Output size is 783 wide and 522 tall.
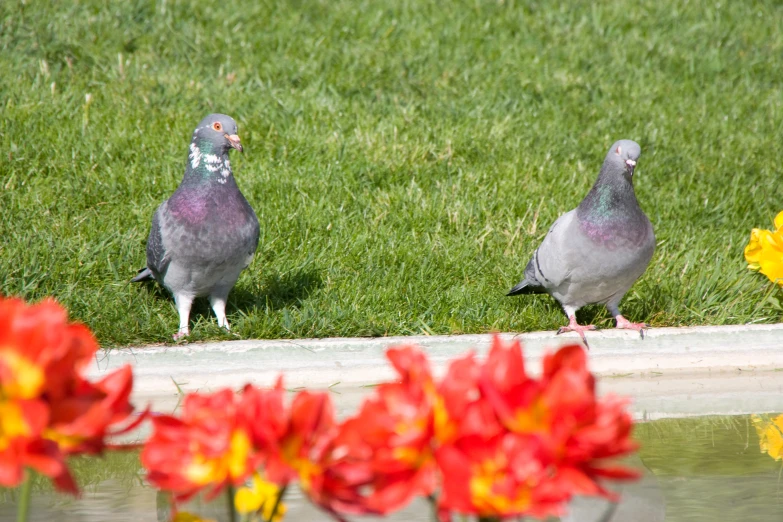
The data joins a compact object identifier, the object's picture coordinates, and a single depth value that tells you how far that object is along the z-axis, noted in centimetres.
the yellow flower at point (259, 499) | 296
